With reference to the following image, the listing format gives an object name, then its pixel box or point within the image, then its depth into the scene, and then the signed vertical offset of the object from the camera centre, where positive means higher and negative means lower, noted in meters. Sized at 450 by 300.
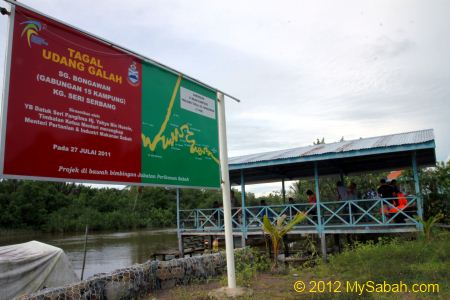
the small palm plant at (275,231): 8.21 -0.43
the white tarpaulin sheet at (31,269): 7.85 -1.03
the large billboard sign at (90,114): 3.49 +1.17
